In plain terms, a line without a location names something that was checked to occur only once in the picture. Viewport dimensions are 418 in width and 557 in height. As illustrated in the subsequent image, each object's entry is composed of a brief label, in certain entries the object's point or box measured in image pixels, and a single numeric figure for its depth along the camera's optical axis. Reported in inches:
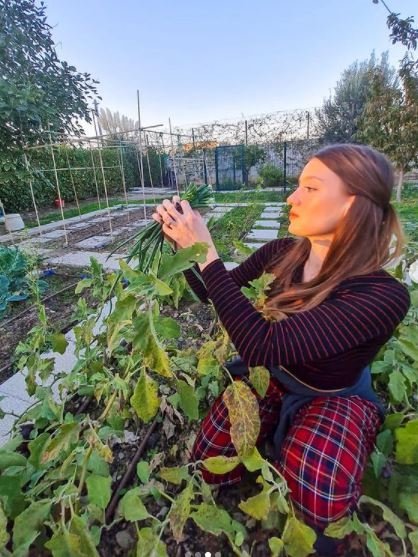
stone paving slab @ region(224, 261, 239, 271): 105.8
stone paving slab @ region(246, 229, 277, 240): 147.6
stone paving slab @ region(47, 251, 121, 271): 124.4
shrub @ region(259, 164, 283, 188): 354.3
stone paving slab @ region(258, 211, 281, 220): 194.1
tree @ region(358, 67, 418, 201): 220.8
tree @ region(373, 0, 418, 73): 109.4
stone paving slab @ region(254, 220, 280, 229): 172.3
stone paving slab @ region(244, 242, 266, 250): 135.3
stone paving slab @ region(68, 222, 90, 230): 194.1
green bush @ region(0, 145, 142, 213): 120.3
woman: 26.8
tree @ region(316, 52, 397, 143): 395.5
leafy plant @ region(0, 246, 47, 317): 93.0
